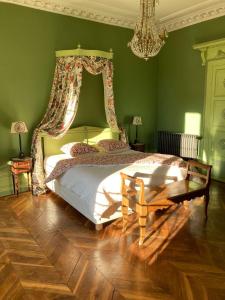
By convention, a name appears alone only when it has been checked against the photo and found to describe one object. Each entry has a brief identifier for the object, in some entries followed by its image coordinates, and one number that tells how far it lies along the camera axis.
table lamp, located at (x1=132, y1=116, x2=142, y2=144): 5.64
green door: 4.86
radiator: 5.43
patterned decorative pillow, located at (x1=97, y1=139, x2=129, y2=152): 4.71
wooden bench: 2.80
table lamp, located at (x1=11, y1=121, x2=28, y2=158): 4.11
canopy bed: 3.21
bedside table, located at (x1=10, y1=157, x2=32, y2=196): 4.15
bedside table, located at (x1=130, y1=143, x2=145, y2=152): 5.58
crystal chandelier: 3.05
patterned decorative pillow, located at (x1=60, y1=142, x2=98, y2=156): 4.35
